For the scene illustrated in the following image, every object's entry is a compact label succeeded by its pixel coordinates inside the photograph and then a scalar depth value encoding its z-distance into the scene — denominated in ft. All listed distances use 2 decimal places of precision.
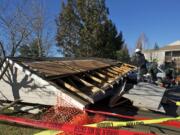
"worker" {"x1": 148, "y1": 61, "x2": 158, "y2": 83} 31.43
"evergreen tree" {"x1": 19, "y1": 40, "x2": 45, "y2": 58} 56.13
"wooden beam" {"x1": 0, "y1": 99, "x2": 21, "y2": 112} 14.48
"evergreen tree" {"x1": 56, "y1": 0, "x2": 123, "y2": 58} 55.37
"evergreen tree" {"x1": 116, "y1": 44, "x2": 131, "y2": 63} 60.36
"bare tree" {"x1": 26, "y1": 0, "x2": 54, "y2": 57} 51.21
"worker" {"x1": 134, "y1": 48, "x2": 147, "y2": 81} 24.48
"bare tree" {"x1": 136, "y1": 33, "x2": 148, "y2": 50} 108.37
